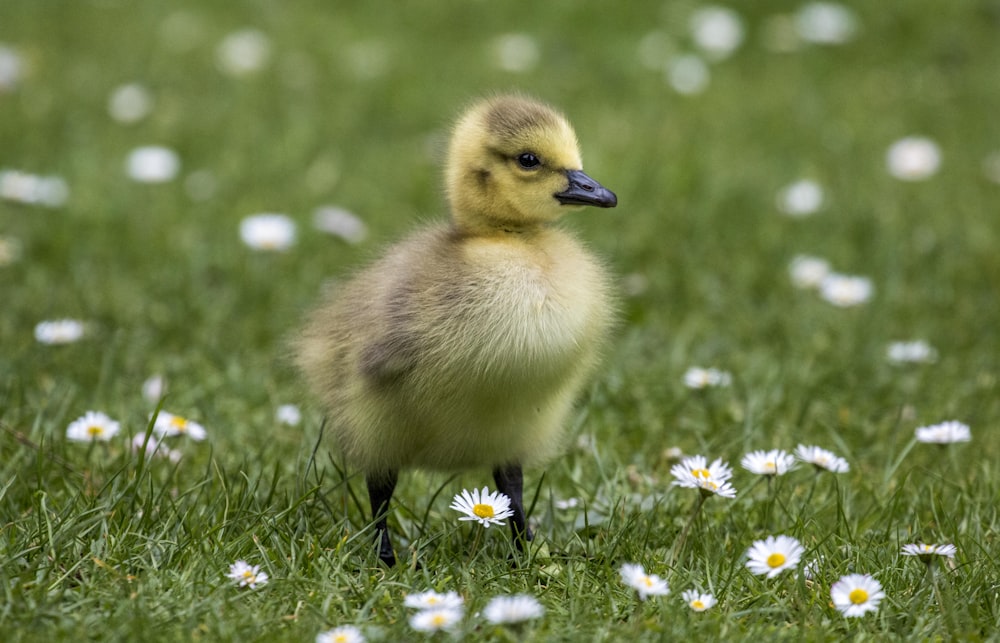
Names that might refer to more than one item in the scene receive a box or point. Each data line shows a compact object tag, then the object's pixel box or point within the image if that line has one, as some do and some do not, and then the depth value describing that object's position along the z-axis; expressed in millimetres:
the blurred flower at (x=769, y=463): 6770
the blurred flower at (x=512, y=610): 5059
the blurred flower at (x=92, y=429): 7168
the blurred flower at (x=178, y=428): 7297
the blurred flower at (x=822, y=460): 6937
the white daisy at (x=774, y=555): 5750
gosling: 6070
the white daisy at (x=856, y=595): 5500
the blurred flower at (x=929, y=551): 5902
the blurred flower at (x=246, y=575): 5695
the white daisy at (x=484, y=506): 6039
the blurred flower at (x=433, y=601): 5316
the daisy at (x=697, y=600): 5586
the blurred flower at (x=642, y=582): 5434
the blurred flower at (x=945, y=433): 7352
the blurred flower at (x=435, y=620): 5113
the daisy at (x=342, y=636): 5121
